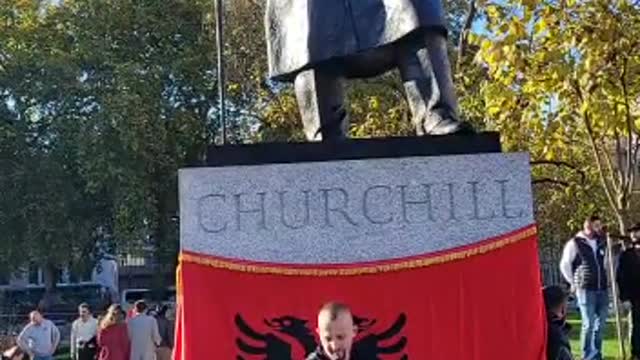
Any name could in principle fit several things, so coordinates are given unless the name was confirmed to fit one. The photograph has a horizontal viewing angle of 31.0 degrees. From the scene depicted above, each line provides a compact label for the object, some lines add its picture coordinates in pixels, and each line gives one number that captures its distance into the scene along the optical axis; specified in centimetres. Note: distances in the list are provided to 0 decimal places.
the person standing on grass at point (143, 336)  1343
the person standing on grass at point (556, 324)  553
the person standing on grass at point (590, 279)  1138
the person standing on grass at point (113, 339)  1292
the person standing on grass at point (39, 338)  1580
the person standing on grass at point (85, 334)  1506
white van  3353
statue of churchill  568
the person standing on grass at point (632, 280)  1147
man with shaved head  341
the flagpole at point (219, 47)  1669
